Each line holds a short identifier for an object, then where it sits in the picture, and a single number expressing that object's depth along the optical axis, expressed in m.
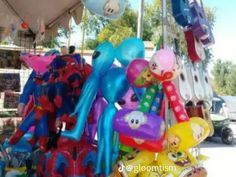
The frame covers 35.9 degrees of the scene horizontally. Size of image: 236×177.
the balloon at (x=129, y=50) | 1.76
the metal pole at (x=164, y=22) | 1.69
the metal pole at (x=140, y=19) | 2.13
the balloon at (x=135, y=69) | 1.62
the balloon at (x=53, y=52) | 2.34
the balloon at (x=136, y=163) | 1.59
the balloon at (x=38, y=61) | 2.17
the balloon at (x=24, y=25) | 3.73
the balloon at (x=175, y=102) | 1.60
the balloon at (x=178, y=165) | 1.54
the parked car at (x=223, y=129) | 7.48
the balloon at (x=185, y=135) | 1.55
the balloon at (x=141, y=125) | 1.51
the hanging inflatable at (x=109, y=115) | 1.72
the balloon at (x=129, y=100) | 1.77
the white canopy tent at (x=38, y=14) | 3.33
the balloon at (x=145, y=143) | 1.53
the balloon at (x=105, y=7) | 1.74
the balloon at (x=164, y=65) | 1.56
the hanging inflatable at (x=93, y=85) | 1.75
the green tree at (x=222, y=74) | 25.79
